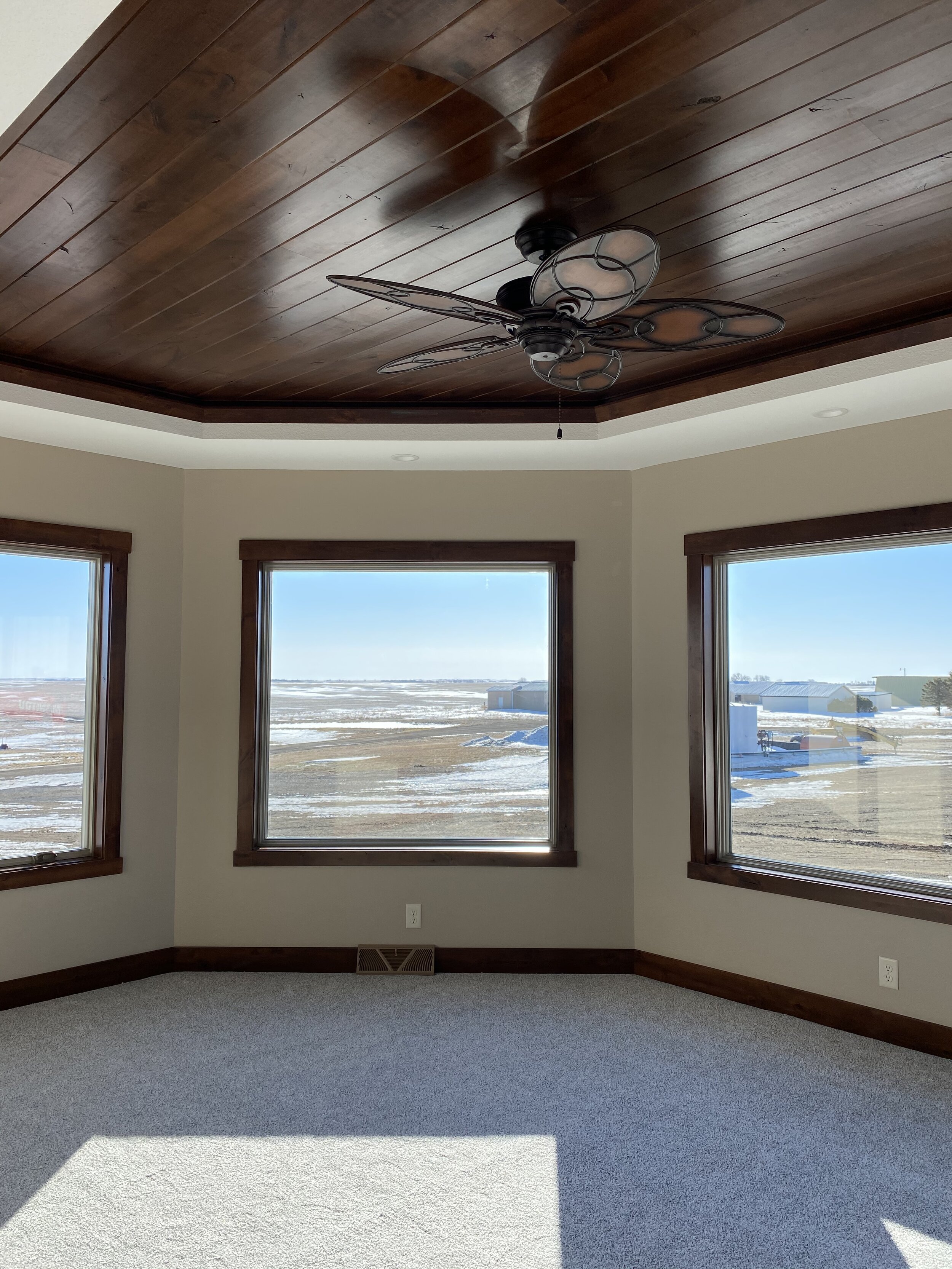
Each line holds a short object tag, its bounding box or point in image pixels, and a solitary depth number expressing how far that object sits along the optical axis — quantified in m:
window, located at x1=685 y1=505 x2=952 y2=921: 3.64
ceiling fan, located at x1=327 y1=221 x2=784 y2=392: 1.96
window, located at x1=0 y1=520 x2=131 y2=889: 4.09
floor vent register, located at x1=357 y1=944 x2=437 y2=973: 4.37
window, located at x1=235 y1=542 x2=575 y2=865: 4.54
